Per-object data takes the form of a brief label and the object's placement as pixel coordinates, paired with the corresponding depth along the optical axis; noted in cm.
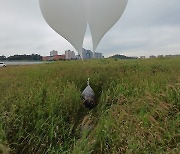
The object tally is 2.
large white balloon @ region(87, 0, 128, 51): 335
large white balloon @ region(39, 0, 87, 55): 327
